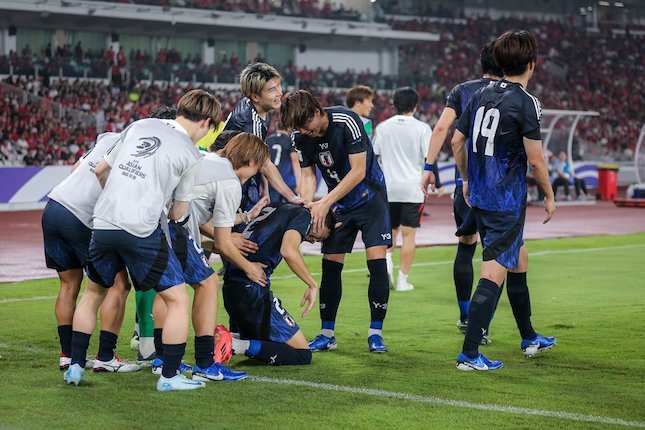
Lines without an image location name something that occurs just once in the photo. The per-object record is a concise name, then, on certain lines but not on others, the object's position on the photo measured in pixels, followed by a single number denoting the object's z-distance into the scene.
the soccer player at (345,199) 15.27
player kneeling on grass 14.09
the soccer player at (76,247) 13.13
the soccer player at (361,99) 21.97
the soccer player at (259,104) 16.11
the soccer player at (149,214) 11.77
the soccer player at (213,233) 12.79
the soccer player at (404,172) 23.36
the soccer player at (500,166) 13.49
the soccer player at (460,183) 15.48
